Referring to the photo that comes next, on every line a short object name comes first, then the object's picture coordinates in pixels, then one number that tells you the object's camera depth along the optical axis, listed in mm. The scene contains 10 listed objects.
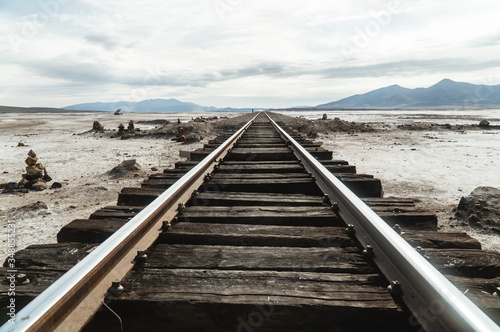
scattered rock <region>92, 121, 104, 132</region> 18469
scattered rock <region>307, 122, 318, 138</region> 14666
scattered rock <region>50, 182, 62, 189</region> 6035
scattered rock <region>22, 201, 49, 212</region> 4568
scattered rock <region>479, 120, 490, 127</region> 20900
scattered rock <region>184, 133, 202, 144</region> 12886
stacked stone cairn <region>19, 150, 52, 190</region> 5930
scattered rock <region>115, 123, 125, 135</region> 15957
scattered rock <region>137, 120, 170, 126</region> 32281
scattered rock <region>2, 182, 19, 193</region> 5761
